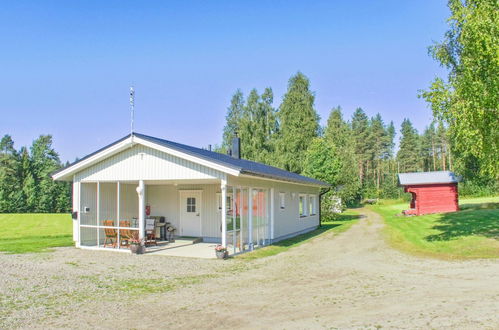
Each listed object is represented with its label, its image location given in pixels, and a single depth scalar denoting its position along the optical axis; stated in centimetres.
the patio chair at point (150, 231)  1388
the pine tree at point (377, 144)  7061
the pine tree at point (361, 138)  6594
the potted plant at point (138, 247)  1227
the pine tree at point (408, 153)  6731
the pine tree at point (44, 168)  4475
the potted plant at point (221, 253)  1120
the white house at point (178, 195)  1207
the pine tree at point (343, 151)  3167
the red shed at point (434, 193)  2733
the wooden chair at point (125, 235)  1311
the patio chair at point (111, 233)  1333
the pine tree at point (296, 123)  3672
